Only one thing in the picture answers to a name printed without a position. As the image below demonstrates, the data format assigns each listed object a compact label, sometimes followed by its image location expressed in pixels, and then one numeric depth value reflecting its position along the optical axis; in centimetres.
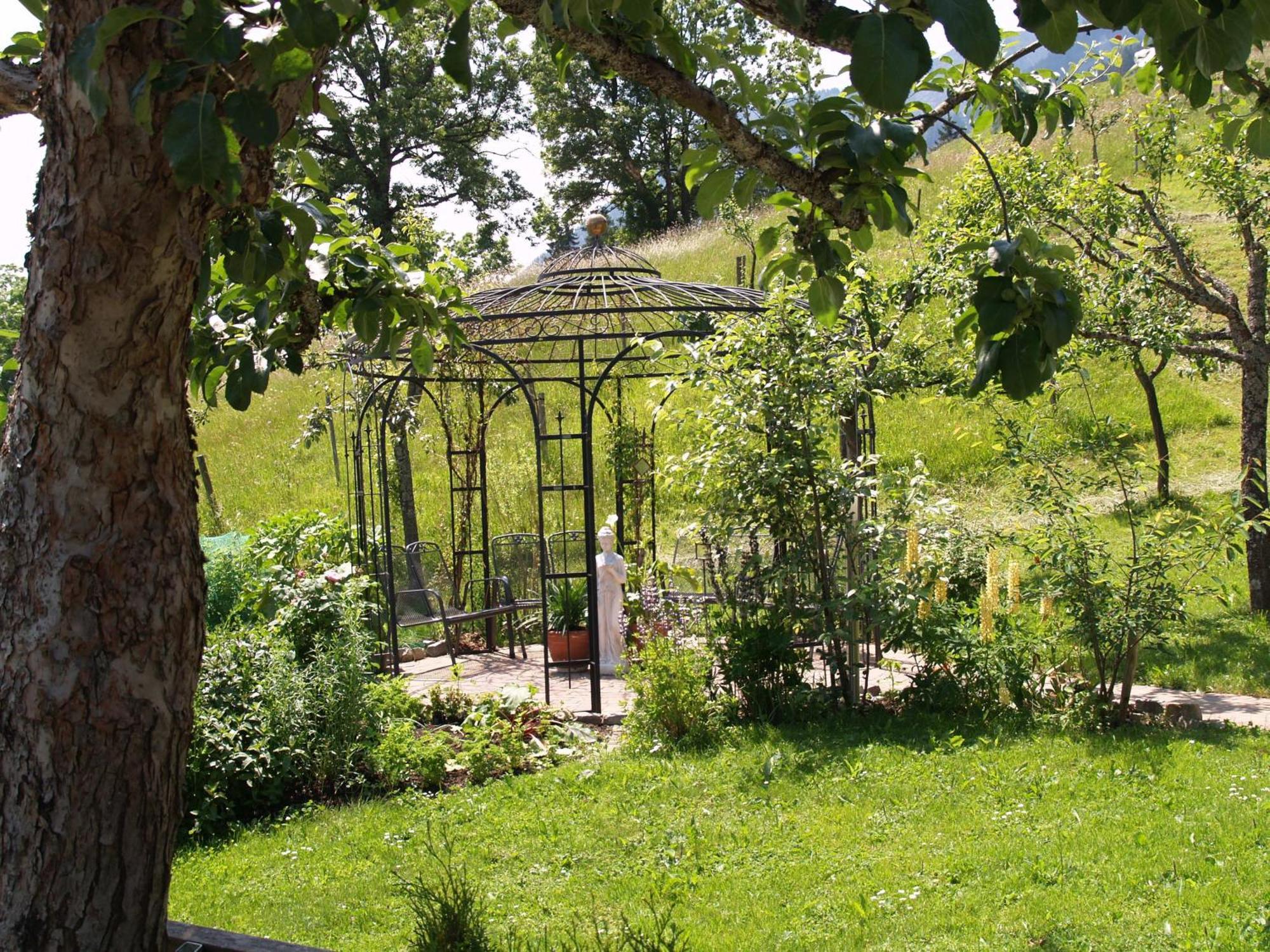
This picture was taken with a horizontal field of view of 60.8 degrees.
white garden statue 830
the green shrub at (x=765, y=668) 650
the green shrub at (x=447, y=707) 702
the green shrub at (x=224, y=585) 835
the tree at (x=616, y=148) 2764
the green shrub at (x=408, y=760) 579
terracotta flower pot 905
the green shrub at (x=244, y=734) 534
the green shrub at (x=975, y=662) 609
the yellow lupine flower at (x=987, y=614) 602
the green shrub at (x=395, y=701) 619
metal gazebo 747
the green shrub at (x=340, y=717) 575
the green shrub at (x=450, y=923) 310
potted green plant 903
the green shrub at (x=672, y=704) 625
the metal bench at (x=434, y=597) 848
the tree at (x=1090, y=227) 770
